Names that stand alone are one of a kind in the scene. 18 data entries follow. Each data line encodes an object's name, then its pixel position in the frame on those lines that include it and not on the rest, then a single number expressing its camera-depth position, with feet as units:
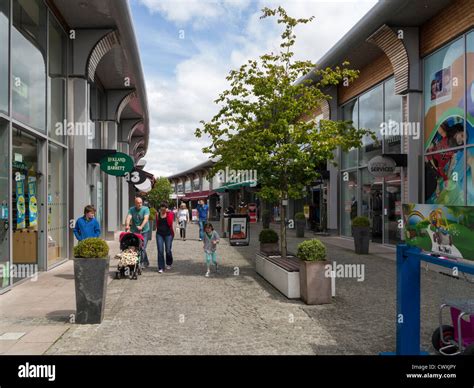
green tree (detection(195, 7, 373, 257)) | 32.63
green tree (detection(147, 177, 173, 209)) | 249.32
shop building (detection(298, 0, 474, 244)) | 39.24
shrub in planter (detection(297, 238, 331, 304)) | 24.45
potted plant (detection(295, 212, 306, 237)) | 69.62
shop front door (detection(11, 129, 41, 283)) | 30.14
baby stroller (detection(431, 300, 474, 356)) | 14.94
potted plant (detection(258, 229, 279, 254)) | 37.73
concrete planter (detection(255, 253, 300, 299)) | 25.77
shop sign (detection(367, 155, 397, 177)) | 46.37
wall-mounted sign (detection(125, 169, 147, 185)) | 78.43
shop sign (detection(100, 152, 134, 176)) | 45.16
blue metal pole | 14.67
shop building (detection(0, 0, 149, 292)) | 27.61
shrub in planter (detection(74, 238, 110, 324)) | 20.26
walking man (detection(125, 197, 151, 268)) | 34.99
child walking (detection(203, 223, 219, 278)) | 33.94
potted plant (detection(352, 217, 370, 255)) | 47.09
